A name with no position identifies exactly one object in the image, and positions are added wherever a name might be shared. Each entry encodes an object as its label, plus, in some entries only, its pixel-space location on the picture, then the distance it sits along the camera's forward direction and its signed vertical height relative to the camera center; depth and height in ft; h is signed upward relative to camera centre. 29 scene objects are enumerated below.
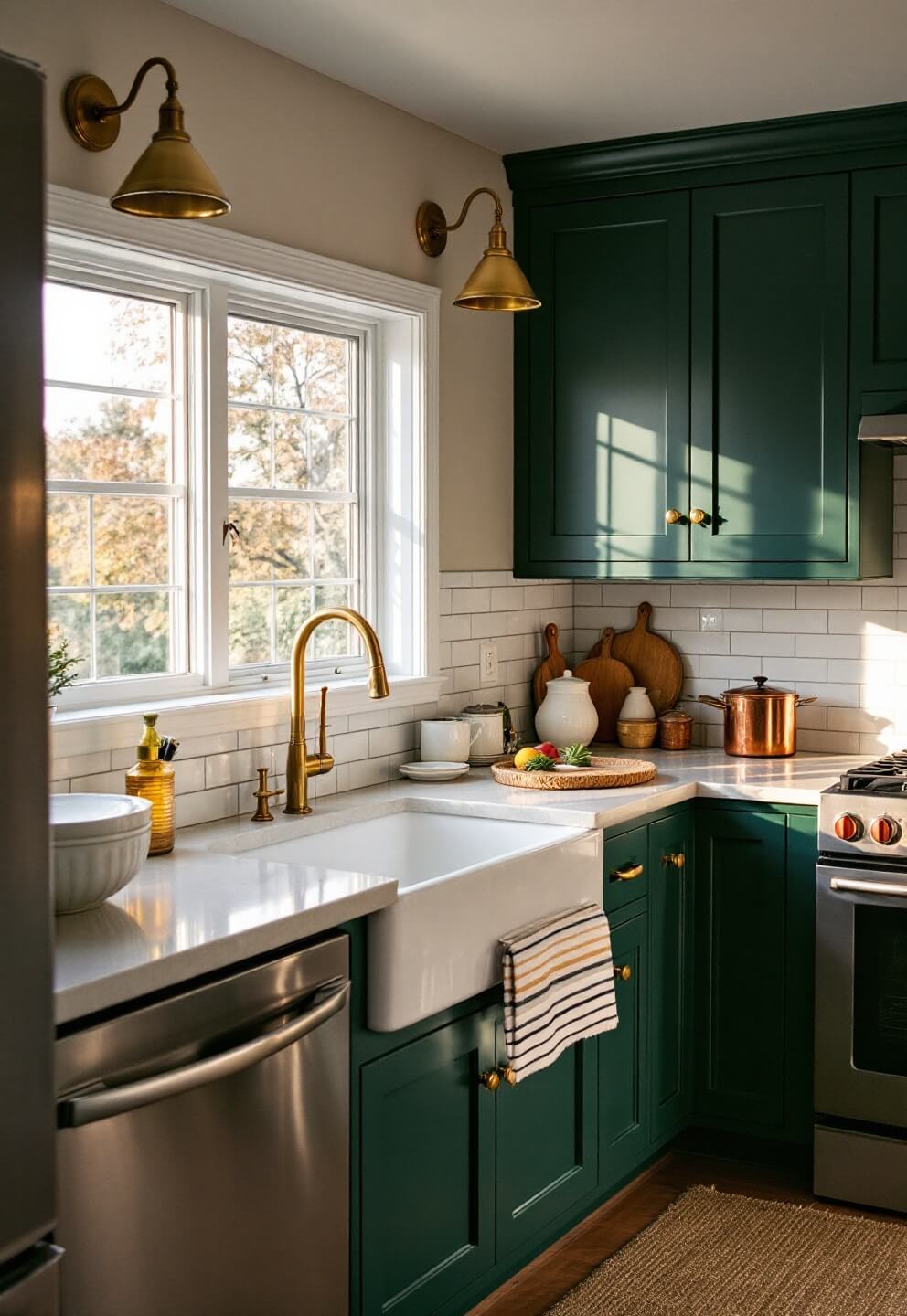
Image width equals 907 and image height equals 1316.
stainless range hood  11.84 +1.39
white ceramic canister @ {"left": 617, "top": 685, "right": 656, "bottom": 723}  14.28 -1.06
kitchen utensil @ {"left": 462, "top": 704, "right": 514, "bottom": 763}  13.05 -1.19
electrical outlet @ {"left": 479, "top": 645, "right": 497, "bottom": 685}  13.79 -0.62
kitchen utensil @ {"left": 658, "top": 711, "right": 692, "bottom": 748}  14.08 -1.26
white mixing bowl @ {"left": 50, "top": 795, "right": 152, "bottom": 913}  7.22 -1.27
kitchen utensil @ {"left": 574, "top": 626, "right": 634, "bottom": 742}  14.74 -0.87
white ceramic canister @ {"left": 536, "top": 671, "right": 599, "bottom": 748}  13.70 -1.08
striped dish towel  9.36 -2.59
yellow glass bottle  9.10 -1.17
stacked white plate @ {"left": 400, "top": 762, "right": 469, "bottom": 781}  12.14 -1.43
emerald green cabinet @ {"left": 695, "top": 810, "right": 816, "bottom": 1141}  12.07 -3.12
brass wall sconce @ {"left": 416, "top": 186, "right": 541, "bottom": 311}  10.41 +2.26
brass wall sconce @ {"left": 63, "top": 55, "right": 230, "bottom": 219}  7.73 +2.23
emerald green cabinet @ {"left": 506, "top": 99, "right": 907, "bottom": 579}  12.51 +2.25
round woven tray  11.75 -1.45
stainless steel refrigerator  5.33 -0.45
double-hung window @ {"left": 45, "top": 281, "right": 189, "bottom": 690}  9.73 +0.83
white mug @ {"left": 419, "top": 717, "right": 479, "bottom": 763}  12.49 -1.21
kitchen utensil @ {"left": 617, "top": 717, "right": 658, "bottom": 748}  14.16 -1.29
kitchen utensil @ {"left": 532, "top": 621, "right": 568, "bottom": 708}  14.55 -0.69
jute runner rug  10.07 -4.84
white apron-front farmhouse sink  8.40 -1.94
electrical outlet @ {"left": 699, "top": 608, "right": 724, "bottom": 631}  14.51 -0.20
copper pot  13.48 -1.12
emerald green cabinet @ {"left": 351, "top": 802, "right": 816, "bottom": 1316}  8.60 -3.44
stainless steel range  11.30 -3.15
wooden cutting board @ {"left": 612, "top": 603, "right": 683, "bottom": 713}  14.65 -0.62
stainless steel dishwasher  6.36 -2.63
